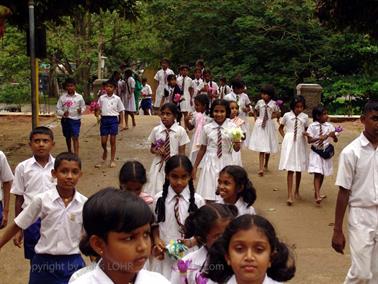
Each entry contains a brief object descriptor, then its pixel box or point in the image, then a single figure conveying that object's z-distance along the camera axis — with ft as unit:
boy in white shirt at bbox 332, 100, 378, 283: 16.08
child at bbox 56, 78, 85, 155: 37.11
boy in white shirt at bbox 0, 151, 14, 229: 18.88
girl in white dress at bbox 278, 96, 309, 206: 30.14
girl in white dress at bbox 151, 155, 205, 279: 15.62
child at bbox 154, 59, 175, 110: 52.70
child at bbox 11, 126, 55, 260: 17.79
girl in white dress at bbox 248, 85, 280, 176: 35.58
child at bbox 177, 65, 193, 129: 49.79
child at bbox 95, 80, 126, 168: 37.63
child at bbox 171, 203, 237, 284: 12.01
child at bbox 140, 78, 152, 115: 64.92
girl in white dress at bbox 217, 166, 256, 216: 15.57
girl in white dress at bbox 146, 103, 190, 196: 25.11
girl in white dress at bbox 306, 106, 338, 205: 29.19
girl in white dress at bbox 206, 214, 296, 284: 9.18
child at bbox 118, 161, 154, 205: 15.47
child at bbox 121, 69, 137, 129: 53.62
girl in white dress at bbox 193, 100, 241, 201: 25.07
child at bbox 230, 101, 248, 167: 26.07
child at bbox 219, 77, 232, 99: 50.85
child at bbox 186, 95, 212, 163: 30.78
